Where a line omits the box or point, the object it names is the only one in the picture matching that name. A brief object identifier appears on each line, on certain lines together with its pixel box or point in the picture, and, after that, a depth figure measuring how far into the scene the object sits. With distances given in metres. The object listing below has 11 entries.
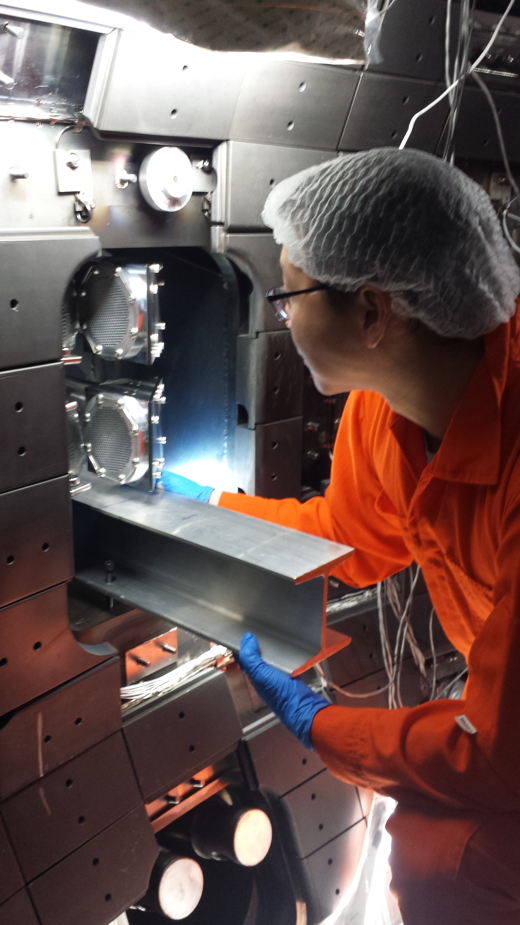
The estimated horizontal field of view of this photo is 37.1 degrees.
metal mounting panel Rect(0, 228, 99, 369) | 1.19
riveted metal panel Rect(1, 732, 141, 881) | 1.48
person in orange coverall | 1.22
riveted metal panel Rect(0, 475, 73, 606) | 1.29
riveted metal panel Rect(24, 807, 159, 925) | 1.53
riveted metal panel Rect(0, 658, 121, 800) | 1.43
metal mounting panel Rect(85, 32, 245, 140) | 1.38
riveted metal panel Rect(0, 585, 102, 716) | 1.36
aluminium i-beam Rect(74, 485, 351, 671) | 1.32
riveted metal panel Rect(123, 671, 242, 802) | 1.69
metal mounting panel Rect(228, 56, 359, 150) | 1.58
